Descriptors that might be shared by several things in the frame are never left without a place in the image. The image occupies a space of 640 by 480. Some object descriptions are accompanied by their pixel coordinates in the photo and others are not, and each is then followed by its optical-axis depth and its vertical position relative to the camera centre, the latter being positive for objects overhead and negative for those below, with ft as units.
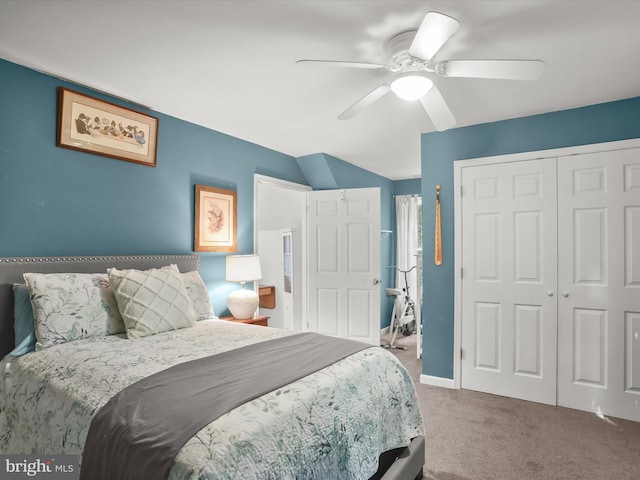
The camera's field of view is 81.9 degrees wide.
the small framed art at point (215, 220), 11.00 +0.81
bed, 3.85 -2.06
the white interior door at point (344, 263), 13.85 -0.61
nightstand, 11.12 -2.26
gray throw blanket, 3.76 -1.85
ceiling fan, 5.09 +2.95
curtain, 19.84 +0.74
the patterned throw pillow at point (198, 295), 9.14 -1.24
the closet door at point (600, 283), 9.21 -0.86
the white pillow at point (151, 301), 7.30 -1.15
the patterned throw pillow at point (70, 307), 6.67 -1.19
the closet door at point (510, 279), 10.20 -0.89
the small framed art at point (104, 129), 8.16 +2.80
